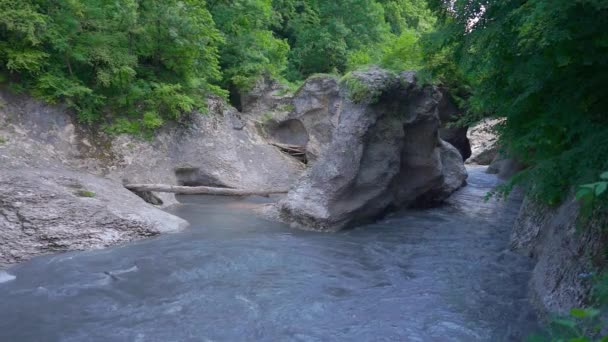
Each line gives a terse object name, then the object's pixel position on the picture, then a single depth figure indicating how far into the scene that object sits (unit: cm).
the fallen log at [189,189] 1120
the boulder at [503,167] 1925
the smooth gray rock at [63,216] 777
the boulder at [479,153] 2755
